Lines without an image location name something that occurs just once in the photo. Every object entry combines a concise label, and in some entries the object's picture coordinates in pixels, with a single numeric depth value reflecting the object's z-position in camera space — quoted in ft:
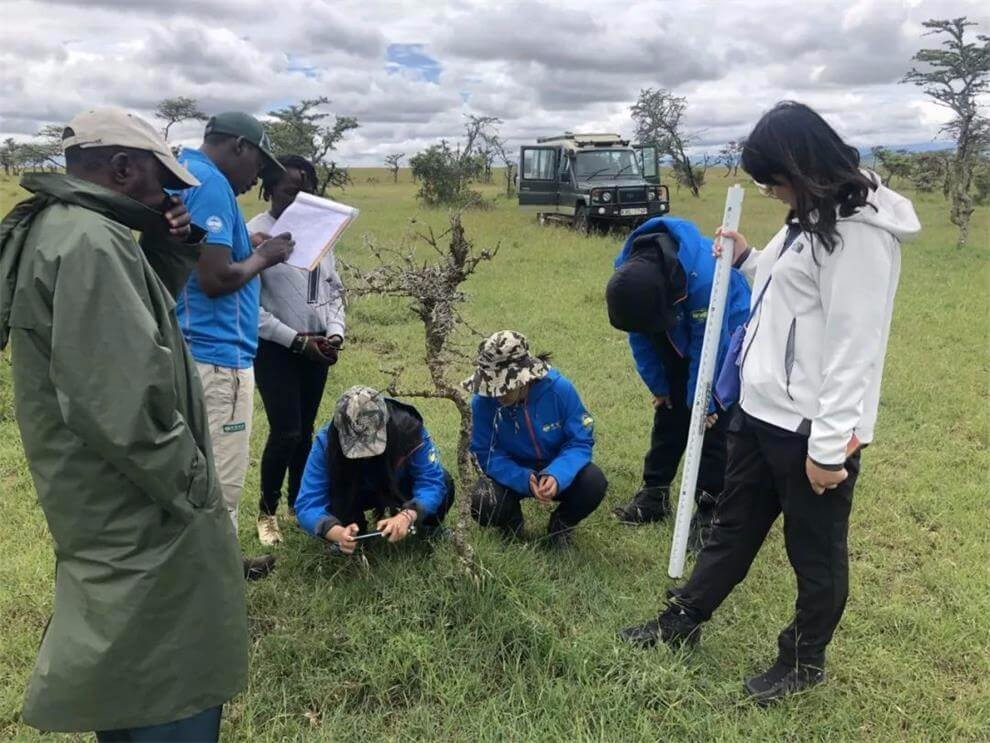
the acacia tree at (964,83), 56.29
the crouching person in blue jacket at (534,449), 10.49
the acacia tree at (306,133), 88.99
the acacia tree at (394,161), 180.04
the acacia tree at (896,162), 96.48
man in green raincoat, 4.59
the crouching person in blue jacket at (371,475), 9.52
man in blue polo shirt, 8.01
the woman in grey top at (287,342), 10.50
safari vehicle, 50.08
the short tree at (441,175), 79.87
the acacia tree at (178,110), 108.78
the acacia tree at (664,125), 103.69
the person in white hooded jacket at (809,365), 6.42
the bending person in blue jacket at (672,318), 10.43
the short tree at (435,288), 7.91
